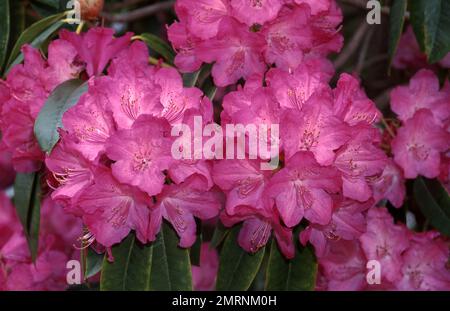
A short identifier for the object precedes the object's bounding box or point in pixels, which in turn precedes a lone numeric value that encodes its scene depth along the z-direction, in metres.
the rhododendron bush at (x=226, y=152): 1.03
